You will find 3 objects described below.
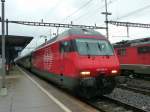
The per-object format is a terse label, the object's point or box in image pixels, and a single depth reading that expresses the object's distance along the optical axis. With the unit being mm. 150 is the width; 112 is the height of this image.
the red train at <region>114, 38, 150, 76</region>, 21516
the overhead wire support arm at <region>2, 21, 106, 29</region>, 36250
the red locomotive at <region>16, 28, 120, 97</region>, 11758
